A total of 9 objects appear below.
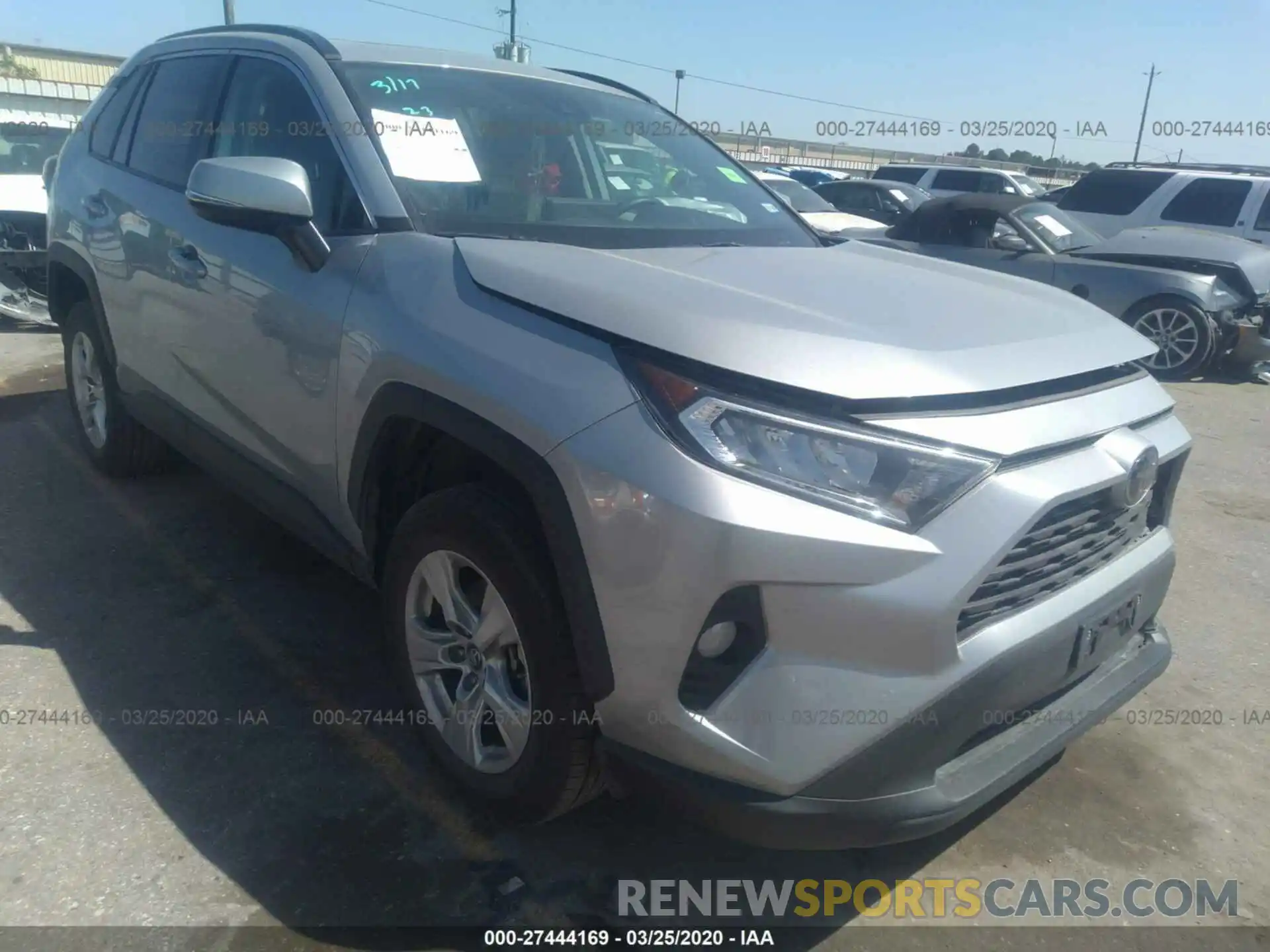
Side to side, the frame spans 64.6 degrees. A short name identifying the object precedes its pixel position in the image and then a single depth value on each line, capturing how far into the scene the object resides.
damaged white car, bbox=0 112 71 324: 7.60
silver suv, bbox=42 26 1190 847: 1.84
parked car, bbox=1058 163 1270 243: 11.48
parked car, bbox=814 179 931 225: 16.38
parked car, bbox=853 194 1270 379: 8.41
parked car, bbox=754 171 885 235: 11.80
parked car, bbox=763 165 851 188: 26.55
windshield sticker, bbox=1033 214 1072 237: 9.00
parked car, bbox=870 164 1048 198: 17.80
